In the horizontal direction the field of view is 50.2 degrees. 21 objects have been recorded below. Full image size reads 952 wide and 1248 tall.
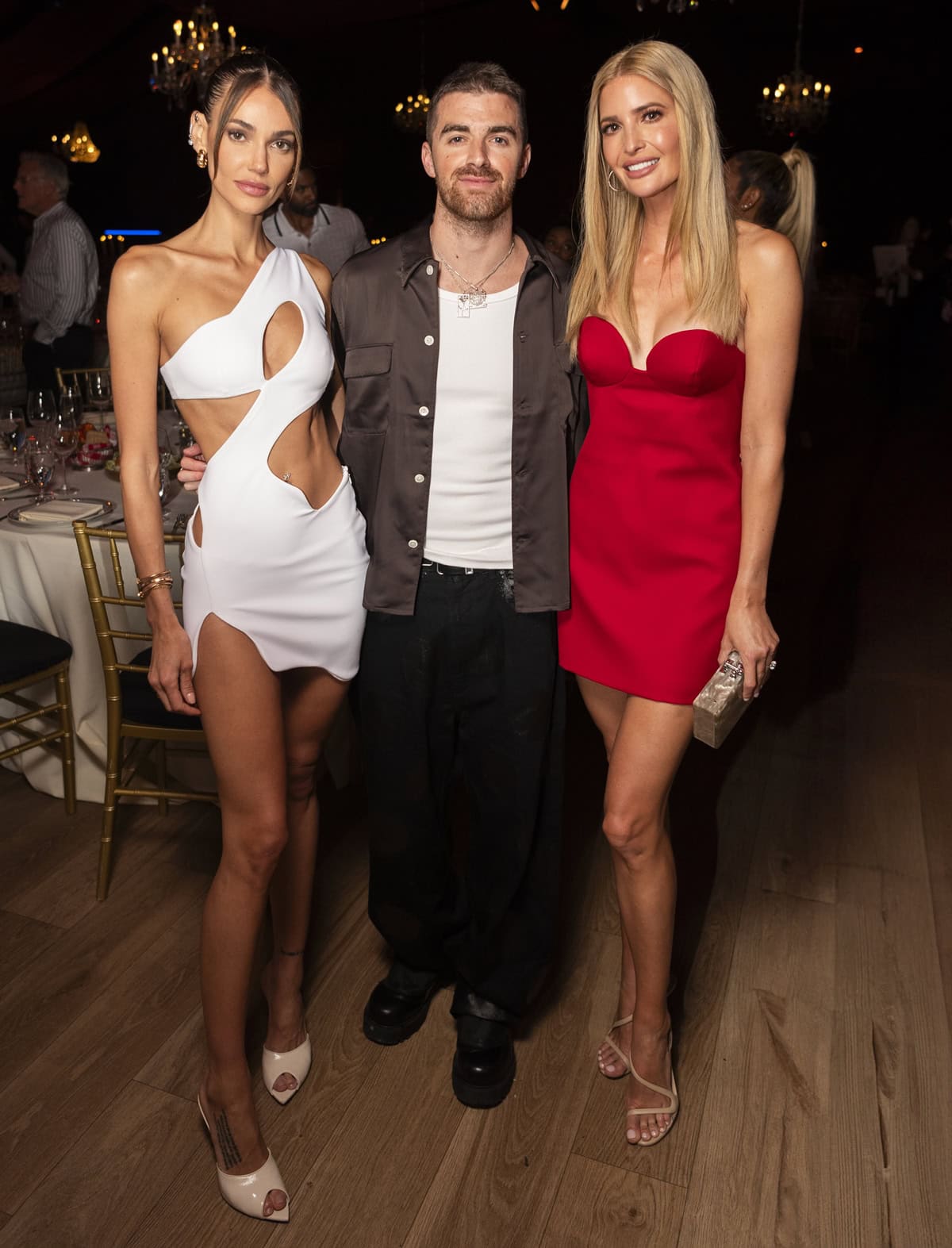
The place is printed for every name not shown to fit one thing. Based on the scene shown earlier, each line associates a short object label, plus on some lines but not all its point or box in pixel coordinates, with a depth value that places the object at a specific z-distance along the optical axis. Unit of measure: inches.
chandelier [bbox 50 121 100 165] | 421.4
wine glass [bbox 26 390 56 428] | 131.3
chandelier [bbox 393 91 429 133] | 430.6
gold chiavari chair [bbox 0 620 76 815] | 106.7
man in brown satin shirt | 71.6
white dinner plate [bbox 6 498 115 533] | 110.4
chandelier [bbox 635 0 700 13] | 240.2
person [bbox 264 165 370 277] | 207.5
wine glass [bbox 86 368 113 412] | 154.4
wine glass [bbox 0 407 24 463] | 140.6
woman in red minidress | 66.7
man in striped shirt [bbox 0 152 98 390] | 222.1
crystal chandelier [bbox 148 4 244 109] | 280.5
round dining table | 110.0
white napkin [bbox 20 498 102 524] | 110.7
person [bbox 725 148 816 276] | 116.0
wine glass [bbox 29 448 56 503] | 116.8
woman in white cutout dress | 64.9
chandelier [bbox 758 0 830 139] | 401.7
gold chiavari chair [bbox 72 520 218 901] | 95.9
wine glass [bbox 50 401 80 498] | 121.6
